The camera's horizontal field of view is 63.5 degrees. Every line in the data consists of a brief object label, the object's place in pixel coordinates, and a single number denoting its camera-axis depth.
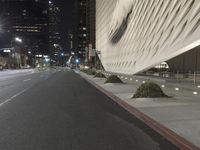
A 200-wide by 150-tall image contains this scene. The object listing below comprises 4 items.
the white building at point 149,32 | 9.58
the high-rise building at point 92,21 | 73.83
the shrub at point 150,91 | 7.74
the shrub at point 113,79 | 14.40
